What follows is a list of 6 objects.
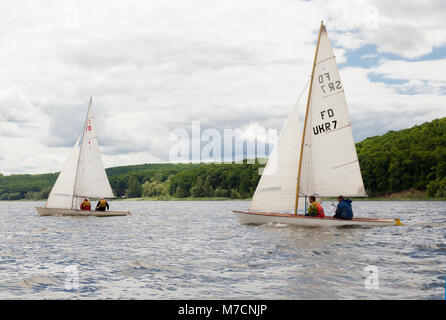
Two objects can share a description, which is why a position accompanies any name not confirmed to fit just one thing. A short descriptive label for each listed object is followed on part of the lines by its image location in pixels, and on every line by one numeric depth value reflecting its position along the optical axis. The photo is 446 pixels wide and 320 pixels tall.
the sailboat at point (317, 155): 28.23
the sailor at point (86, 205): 44.17
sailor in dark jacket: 26.48
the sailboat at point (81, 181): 44.97
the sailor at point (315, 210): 26.61
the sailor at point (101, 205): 45.12
